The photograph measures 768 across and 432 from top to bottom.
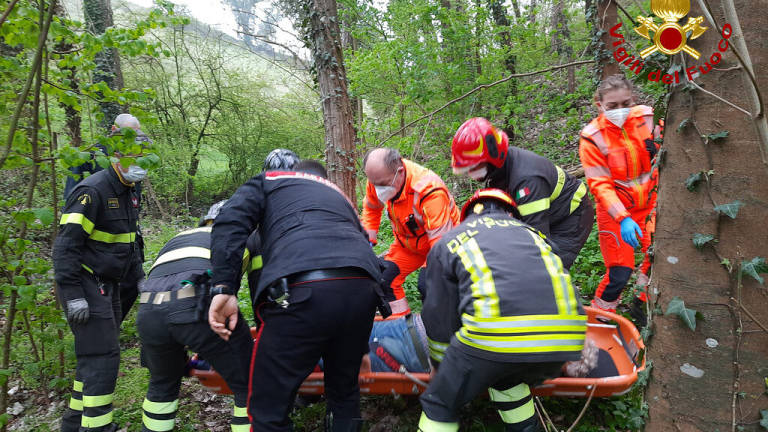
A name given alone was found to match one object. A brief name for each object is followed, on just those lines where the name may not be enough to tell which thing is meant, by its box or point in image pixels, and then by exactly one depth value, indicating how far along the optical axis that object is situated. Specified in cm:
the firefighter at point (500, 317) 179
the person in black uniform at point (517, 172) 276
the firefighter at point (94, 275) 277
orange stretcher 239
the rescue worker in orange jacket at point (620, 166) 343
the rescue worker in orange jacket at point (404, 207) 317
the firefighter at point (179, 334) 235
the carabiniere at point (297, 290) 203
